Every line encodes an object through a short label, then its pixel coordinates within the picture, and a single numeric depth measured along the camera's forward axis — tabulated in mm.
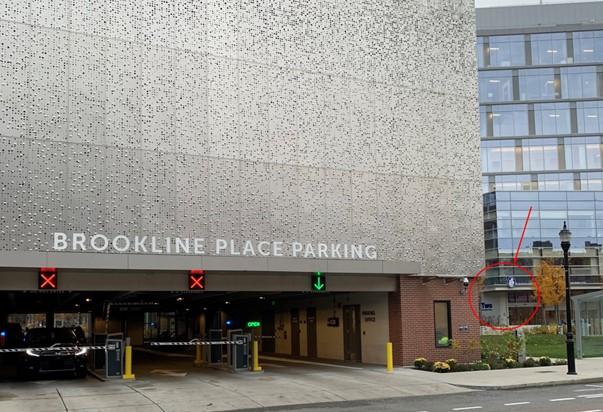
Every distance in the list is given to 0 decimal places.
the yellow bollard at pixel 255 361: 25797
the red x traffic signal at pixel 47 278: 20906
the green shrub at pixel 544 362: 27859
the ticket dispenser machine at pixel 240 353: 26016
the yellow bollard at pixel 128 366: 23734
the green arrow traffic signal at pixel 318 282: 24891
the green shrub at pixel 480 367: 26109
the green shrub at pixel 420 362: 26075
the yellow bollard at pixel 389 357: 25119
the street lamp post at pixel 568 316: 24719
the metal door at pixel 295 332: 35656
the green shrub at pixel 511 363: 27031
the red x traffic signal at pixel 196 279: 22984
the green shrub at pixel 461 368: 25658
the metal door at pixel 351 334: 29547
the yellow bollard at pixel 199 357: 30206
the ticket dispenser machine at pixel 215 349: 29609
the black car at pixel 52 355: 23750
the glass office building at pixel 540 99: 87562
